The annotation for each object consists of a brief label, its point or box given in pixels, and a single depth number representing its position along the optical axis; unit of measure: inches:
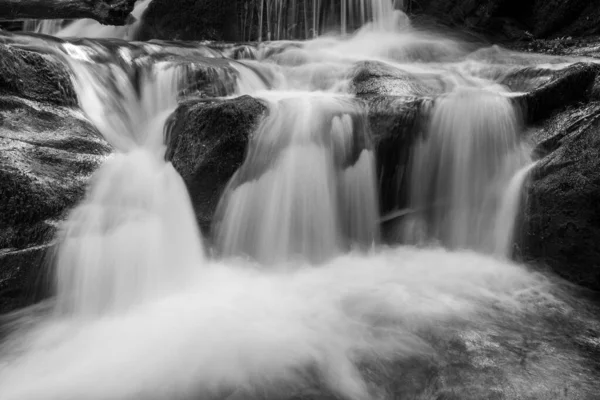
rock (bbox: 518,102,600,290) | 149.1
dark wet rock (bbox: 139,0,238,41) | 510.3
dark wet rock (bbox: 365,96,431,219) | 205.9
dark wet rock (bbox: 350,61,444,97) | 271.4
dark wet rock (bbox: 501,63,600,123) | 194.2
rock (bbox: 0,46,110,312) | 150.9
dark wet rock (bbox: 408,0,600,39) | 358.9
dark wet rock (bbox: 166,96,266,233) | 192.5
